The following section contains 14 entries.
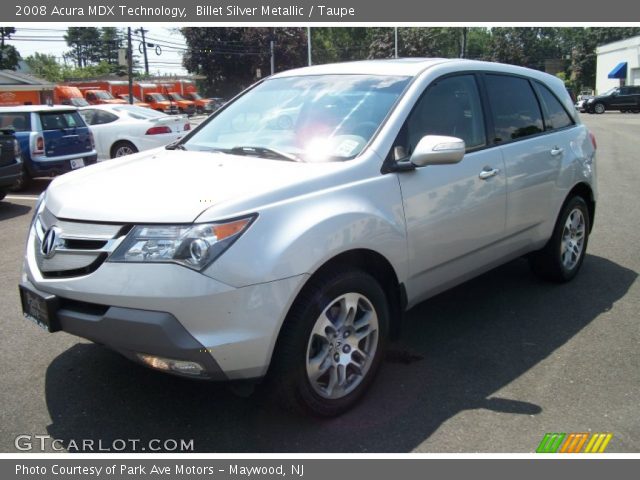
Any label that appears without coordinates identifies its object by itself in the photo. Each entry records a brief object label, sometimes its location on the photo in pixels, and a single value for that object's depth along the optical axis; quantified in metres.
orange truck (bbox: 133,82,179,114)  47.47
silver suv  2.76
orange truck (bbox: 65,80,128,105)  42.84
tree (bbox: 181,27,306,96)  62.91
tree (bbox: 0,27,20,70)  64.01
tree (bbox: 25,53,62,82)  80.38
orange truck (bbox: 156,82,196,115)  48.59
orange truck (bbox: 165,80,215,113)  51.44
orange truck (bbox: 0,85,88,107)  39.78
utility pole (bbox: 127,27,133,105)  37.96
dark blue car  10.84
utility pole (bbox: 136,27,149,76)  56.76
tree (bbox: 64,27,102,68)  116.56
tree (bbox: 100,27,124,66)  105.43
